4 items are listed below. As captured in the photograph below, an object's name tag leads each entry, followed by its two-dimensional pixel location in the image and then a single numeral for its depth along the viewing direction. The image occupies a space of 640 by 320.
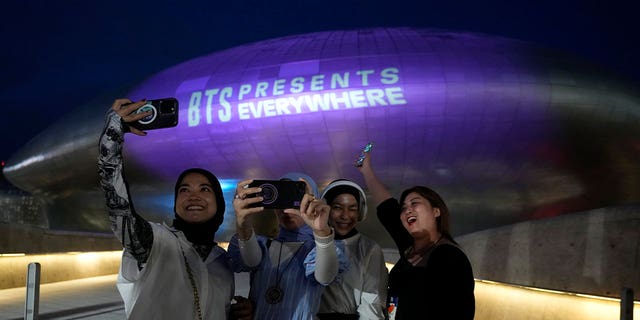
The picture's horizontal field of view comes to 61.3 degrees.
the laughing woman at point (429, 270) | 2.57
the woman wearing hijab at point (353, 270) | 3.09
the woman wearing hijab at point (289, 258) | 2.57
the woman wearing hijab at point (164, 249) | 2.32
